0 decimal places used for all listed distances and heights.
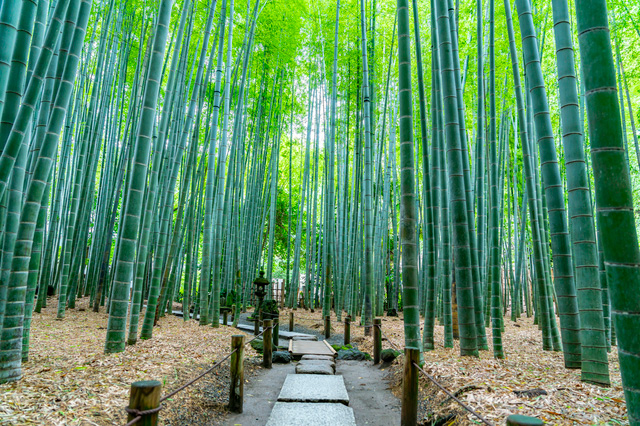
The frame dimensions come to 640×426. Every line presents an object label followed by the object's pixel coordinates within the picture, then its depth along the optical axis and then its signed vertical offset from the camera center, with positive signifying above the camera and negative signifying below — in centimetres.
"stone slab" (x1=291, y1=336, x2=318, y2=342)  554 -77
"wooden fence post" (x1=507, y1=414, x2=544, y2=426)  103 -36
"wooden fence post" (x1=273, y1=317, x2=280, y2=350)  516 -64
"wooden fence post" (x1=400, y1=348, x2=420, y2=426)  225 -60
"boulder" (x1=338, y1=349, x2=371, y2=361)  446 -80
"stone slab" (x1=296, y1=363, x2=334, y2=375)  359 -79
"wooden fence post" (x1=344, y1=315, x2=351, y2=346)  525 -62
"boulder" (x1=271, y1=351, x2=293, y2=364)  435 -83
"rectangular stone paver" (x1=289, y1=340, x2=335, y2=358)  451 -78
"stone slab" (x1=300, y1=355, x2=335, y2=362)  408 -78
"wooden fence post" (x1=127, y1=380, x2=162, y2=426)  128 -40
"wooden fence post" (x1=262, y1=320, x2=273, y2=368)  393 -67
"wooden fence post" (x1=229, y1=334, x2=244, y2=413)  264 -64
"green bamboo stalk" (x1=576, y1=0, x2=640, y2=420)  112 +34
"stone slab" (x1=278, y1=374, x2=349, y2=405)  275 -81
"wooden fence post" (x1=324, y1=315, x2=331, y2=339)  589 -64
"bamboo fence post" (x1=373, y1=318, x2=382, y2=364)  411 -59
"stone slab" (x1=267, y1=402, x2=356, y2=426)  233 -83
